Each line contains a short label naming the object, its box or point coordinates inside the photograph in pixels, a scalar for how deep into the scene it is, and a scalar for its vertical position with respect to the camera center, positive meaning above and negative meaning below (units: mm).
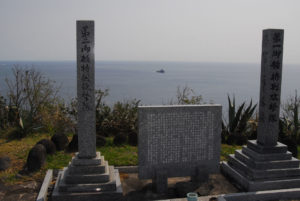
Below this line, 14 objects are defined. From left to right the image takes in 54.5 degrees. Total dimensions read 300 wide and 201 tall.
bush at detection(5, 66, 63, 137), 10297 -1139
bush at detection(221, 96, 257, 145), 9031 -1795
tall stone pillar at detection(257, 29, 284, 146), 6094 -283
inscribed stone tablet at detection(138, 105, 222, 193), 5992 -1507
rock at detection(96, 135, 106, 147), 8443 -2055
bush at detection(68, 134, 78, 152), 7977 -2058
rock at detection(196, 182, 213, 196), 5756 -2381
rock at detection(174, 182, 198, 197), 5723 -2333
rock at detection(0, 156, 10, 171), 6652 -2177
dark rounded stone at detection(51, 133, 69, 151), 7906 -1945
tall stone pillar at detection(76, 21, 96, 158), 5320 -344
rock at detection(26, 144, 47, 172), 6539 -2033
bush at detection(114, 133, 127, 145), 8656 -2038
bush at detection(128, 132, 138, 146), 8672 -2038
